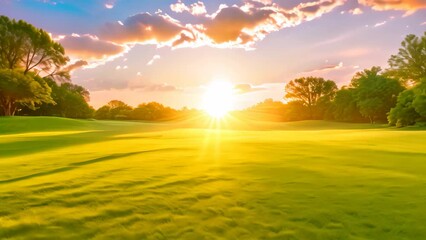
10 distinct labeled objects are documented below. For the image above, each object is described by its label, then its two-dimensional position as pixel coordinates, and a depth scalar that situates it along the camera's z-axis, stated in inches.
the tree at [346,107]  2603.3
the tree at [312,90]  3159.0
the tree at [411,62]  2524.6
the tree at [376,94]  2256.5
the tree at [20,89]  1672.0
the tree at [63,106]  2659.9
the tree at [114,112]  3656.5
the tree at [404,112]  1636.3
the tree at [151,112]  3580.2
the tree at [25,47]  1953.7
